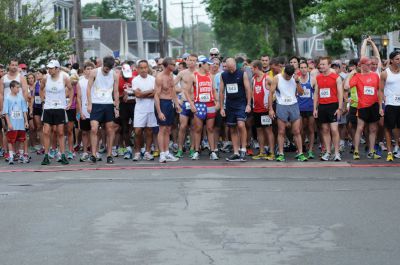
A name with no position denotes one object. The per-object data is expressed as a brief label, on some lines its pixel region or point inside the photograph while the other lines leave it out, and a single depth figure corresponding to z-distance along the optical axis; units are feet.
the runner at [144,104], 56.49
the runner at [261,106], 57.00
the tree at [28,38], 99.25
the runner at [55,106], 55.21
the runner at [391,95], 53.93
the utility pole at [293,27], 178.91
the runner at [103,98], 54.85
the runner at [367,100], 54.60
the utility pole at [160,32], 196.59
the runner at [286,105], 54.95
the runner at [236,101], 55.62
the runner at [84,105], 59.31
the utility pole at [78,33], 106.63
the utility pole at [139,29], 128.77
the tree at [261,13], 203.41
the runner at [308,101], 58.03
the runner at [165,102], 55.36
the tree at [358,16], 118.32
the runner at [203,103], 56.90
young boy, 57.67
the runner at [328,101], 54.75
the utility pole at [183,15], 357.41
